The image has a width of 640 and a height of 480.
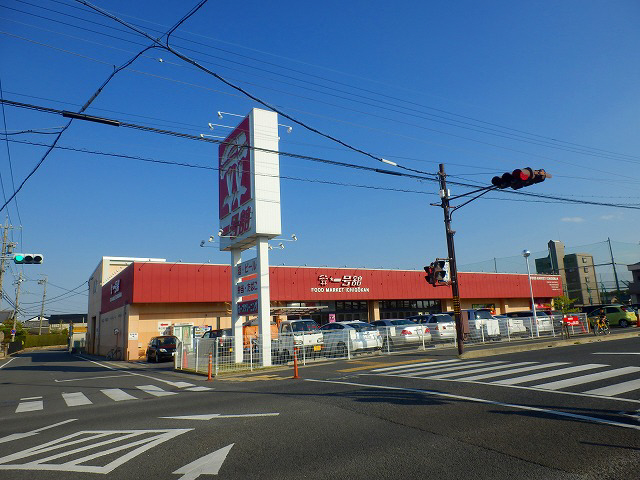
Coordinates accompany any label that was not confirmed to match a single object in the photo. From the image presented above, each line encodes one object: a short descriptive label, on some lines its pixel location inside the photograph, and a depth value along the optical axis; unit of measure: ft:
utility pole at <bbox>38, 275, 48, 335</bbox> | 265.26
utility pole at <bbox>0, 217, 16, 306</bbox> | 148.95
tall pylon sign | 64.54
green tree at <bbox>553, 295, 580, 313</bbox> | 108.78
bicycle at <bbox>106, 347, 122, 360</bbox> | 116.76
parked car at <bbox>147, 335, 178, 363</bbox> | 94.12
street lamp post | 110.01
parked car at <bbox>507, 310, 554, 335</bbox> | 89.42
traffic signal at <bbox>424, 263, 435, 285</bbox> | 57.67
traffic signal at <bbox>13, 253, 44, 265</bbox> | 65.74
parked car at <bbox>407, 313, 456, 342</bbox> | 78.59
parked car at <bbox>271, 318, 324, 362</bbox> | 63.62
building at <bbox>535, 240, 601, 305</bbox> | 228.84
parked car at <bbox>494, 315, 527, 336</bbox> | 87.40
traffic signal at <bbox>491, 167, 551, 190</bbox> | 44.52
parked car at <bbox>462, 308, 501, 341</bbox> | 83.92
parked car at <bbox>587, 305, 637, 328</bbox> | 114.32
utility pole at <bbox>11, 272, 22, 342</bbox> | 208.09
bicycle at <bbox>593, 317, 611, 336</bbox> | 86.38
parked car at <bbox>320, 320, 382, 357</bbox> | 66.64
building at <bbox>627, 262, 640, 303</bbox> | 188.34
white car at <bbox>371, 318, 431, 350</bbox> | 71.00
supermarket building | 109.91
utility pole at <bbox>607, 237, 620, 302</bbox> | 183.93
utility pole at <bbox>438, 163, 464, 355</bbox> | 58.39
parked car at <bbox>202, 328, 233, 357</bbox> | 58.93
